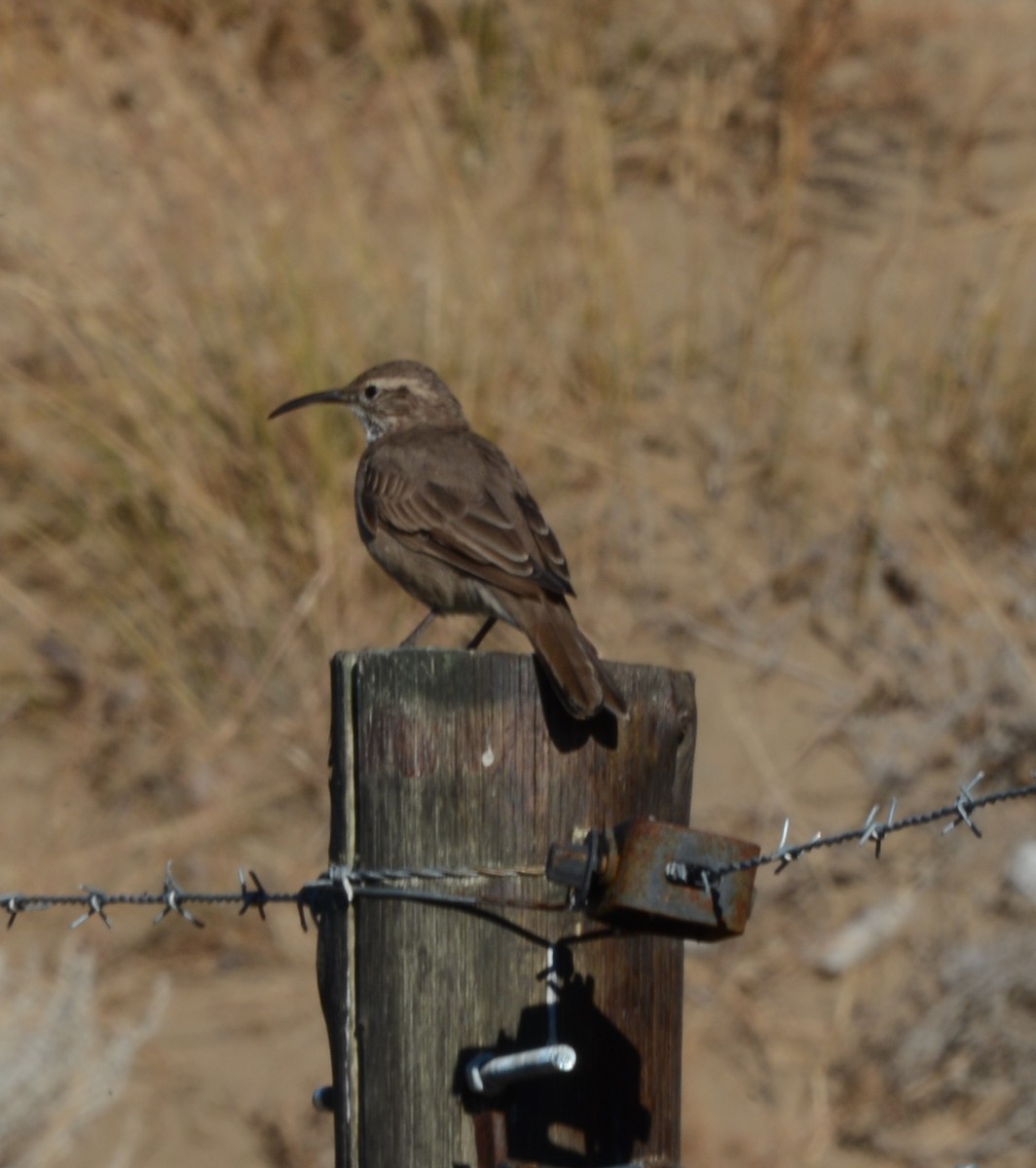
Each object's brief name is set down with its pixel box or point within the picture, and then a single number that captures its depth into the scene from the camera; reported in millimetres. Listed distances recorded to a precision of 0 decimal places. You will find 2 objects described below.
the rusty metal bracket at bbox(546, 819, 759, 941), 6230
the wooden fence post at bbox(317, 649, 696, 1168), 6660
